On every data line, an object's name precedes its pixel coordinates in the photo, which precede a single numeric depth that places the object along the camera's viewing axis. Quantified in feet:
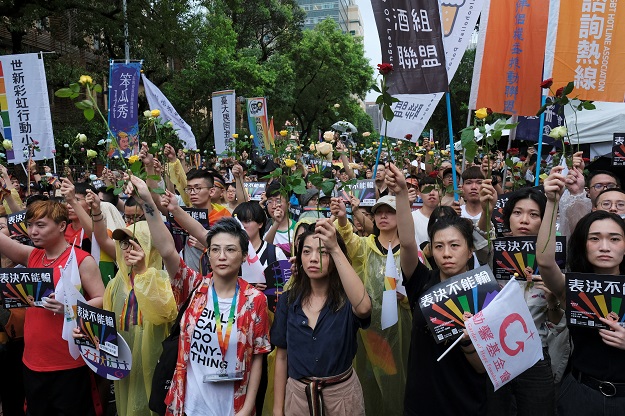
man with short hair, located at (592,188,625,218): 11.74
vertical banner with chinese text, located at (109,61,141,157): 29.73
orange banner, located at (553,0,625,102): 17.67
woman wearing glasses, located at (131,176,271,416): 9.07
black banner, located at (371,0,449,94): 15.75
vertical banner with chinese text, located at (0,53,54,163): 25.00
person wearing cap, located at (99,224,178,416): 10.35
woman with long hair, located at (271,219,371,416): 8.78
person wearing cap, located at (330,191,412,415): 11.73
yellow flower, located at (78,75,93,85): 9.77
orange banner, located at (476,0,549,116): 18.52
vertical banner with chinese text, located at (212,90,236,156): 41.70
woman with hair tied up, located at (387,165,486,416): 8.48
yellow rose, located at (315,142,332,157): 11.77
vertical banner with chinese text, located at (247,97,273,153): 47.35
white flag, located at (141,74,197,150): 32.19
